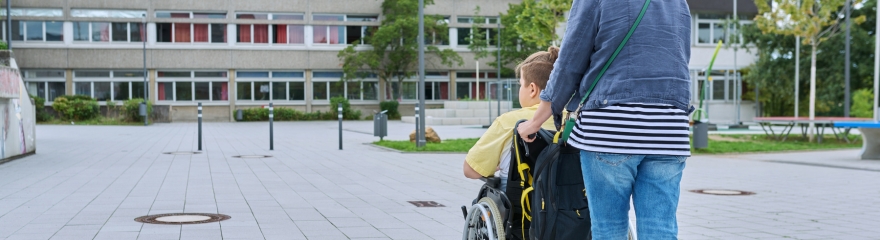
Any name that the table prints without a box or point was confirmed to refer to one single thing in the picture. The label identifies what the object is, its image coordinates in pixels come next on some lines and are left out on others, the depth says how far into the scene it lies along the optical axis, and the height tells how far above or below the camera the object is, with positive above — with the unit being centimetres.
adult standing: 287 -2
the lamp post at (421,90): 1862 +28
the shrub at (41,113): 3666 -33
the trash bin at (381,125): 2056 -48
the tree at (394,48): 4509 +285
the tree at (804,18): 2109 +203
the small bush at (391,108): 4627 -21
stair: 3716 -40
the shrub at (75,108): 3634 -13
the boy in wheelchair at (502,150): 370 -20
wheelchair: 357 -47
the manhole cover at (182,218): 702 -90
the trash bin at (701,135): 1711 -61
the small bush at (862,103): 3831 -3
